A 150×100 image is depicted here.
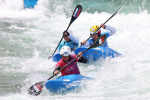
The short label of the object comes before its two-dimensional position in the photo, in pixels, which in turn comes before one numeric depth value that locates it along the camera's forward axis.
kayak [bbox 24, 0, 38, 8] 40.62
